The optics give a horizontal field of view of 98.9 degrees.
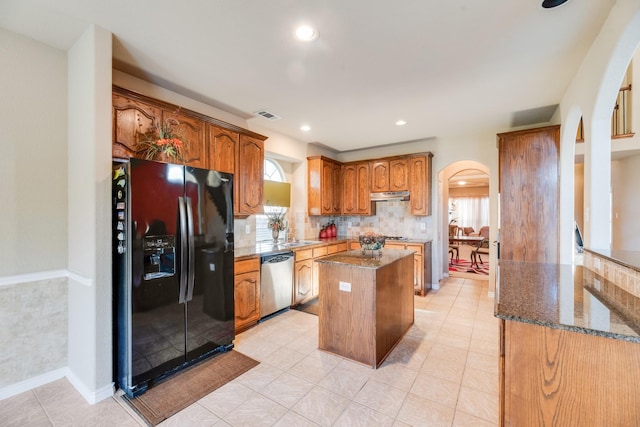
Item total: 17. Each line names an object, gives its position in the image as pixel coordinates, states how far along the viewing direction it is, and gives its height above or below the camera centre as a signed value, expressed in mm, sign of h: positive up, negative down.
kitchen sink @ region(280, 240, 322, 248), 4117 -488
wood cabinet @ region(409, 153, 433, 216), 4750 +515
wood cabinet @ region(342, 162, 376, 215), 5359 +458
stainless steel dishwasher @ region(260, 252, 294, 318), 3387 -907
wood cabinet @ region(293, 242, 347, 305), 3945 -923
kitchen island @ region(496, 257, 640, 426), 986 -581
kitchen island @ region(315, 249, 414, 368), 2420 -879
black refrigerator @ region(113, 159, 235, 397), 2023 -454
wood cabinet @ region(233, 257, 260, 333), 3025 -910
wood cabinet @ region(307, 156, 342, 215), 5012 +516
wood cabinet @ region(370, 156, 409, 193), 4949 +707
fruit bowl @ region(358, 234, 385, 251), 2955 -322
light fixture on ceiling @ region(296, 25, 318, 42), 1981 +1336
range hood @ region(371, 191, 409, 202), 4940 +302
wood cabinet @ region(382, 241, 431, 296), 4477 -883
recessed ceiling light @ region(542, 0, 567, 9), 1688 +1301
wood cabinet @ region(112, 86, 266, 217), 2354 +784
